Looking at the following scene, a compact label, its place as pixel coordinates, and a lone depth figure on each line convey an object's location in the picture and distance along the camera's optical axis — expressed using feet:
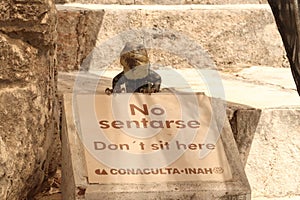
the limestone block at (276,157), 14.58
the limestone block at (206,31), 16.18
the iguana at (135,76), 14.08
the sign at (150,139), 13.48
